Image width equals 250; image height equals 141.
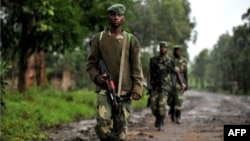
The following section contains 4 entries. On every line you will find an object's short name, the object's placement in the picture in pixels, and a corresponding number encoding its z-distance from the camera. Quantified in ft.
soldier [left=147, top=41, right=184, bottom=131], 39.88
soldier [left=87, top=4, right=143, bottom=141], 21.42
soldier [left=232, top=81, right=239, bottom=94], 210.38
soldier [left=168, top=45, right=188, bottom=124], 45.57
